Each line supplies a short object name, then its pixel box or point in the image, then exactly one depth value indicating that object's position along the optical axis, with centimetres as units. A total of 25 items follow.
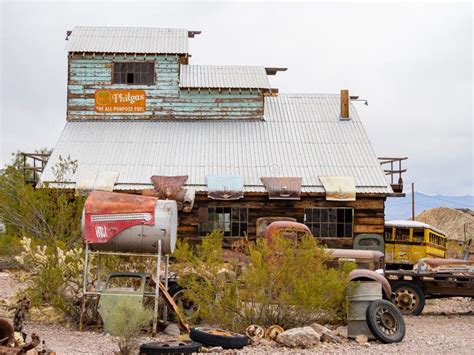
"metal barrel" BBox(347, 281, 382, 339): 1384
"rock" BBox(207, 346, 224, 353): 1212
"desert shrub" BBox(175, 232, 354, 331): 1377
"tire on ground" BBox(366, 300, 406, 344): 1352
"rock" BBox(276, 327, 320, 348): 1283
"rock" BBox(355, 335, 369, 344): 1346
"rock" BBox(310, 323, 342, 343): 1342
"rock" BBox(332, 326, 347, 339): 1420
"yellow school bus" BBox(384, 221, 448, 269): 2644
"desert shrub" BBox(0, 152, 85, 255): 1777
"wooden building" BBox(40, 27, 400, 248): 2477
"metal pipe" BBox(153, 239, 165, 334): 1389
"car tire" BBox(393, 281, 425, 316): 1836
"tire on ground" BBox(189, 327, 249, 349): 1238
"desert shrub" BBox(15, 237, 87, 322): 1498
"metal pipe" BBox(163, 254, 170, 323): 1490
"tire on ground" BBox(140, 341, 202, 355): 1101
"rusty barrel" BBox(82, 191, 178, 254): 1424
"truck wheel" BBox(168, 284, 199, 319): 1533
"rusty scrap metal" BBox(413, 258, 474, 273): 1959
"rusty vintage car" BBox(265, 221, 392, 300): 1591
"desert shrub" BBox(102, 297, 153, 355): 1141
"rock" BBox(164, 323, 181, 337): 1424
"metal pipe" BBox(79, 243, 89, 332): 1452
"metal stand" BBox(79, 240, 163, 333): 1405
